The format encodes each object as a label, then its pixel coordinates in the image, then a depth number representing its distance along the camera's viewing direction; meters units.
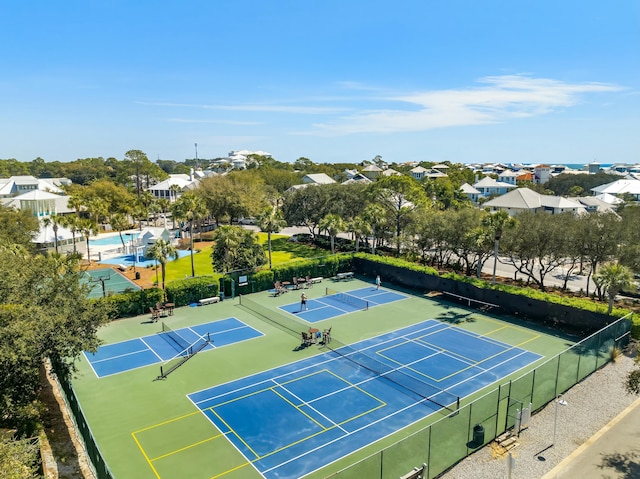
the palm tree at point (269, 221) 42.81
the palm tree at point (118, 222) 58.84
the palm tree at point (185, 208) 44.47
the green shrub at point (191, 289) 34.25
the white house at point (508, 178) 138.88
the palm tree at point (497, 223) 35.12
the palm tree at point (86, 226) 48.92
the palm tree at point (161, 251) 34.66
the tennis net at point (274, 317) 29.91
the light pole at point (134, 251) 47.59
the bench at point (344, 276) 43.64
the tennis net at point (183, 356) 23.70
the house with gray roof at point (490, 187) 107.62
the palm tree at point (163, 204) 75.90
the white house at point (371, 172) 144.25
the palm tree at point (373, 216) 48.47
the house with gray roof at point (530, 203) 63.50
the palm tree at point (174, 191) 85.38
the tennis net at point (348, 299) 35.31
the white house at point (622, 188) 90.18
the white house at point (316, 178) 110.71
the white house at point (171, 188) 86.56
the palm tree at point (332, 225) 48.08
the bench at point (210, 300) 35.22
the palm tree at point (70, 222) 49.34
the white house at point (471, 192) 95.72
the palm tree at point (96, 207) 63.97
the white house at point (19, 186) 78.00
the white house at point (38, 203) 61.12
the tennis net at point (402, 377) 20.59
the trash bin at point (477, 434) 16.70
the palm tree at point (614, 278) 26.25
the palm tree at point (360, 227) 47.91
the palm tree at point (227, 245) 37.88
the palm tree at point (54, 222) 47.50
